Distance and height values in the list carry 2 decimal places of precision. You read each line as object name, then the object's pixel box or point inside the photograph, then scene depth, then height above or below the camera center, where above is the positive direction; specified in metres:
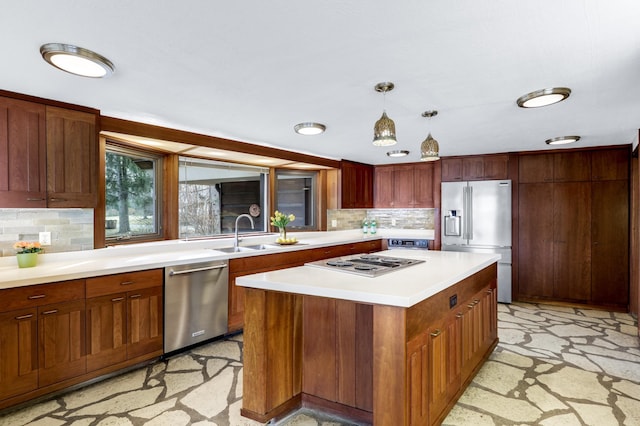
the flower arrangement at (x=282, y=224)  4.64 -0.18
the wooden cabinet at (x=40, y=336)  2.23 -0.83
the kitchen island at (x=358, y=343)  1.73 -0.77
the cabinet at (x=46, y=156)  2.52 +0.42
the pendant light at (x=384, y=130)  2.32 +0.53
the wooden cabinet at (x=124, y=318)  2.61 -0.84
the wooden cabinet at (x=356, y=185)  5.95 +0.45
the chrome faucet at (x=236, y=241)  4.24 -0.37
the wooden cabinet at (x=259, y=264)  3.64 -0.62
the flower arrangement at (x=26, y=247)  2.59 -0.27
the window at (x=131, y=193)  3.49 +0.18
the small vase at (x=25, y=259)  2.59 -0.36
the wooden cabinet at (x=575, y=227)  4.64 -0.23
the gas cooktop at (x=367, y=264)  2.30 -0.39
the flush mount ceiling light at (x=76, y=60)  1.82 +0.82
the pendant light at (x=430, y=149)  2.83 +0.49
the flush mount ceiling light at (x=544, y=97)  2.49 +0.82
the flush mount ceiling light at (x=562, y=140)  4.16 +0.85
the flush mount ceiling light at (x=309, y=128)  3.49 +0.83
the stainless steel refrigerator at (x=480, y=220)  5.10 -0.15
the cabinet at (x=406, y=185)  6.02 +0.44
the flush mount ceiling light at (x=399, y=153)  5.03 +0.83
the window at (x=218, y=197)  4.22 +0.19
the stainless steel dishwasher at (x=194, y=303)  3.08 -0.85
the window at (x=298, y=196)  5.57 +0.24
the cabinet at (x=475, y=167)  5.24 +0.65
